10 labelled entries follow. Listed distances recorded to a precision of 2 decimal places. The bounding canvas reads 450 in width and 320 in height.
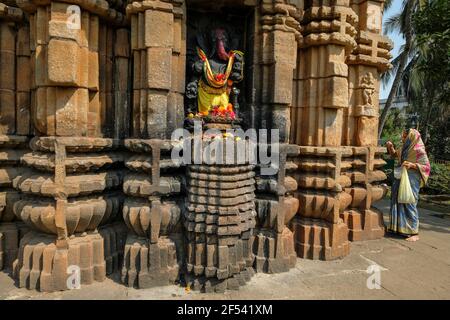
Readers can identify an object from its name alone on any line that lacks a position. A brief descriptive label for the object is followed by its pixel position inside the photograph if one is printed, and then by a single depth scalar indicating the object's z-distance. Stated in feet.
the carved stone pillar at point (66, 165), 12.91
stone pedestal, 12.80
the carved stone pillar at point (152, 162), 13.55
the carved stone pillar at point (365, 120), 20.43
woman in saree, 20.65
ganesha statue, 17.01
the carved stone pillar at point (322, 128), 17.34
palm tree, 45.70
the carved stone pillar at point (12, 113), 15.11
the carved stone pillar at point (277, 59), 16.16
